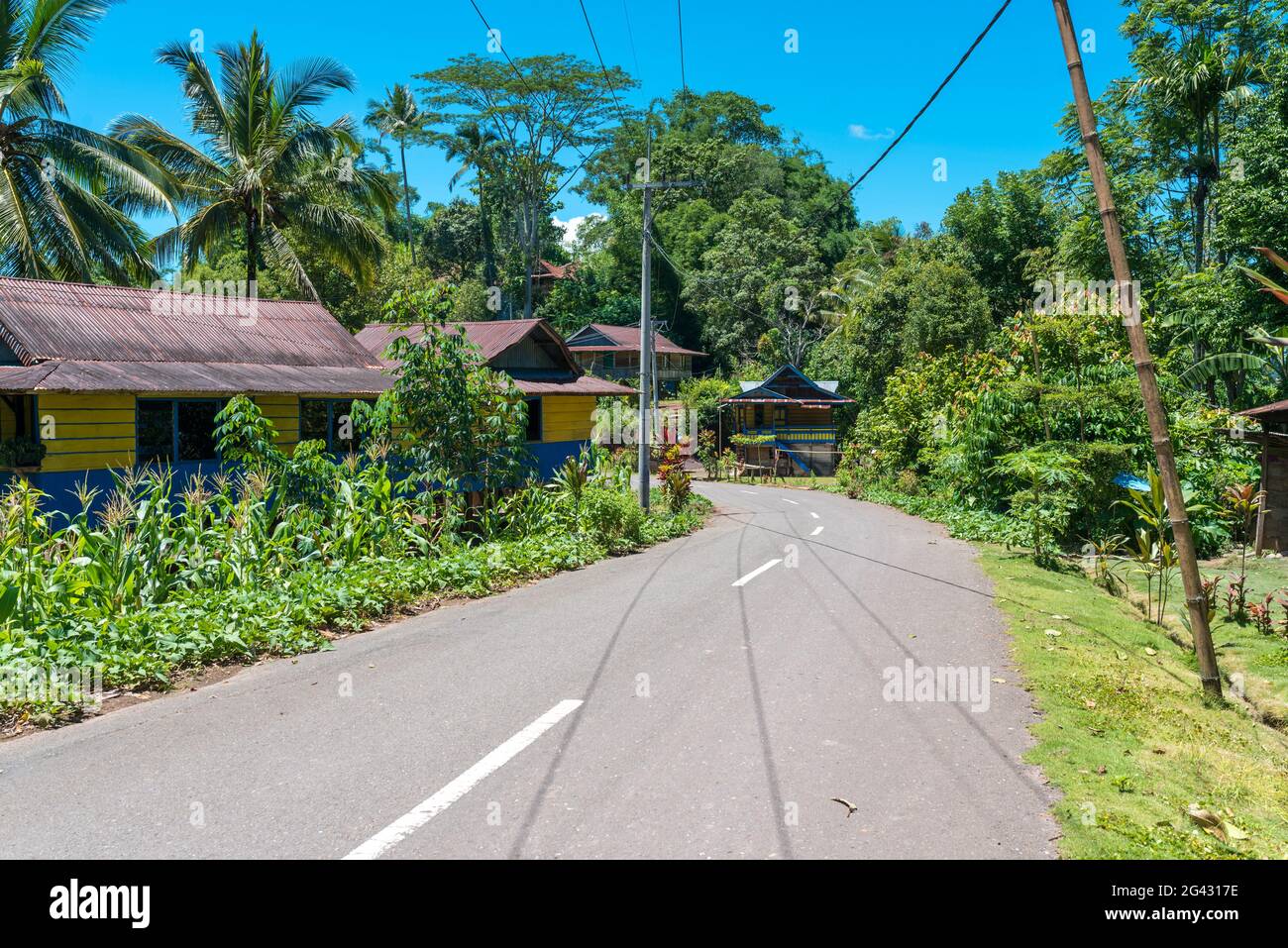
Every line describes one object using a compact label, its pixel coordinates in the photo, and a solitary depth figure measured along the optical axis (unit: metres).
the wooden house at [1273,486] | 18.61
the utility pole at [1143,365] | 7.92
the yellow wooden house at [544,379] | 22.77
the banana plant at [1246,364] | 22.66
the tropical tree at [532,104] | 48.69
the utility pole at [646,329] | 20.62
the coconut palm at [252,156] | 24.64
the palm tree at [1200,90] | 30.59
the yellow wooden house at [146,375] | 13.57
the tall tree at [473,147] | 52.22
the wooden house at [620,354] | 53.62
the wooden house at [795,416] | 39.56
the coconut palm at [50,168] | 20.08
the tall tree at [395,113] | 55.19
